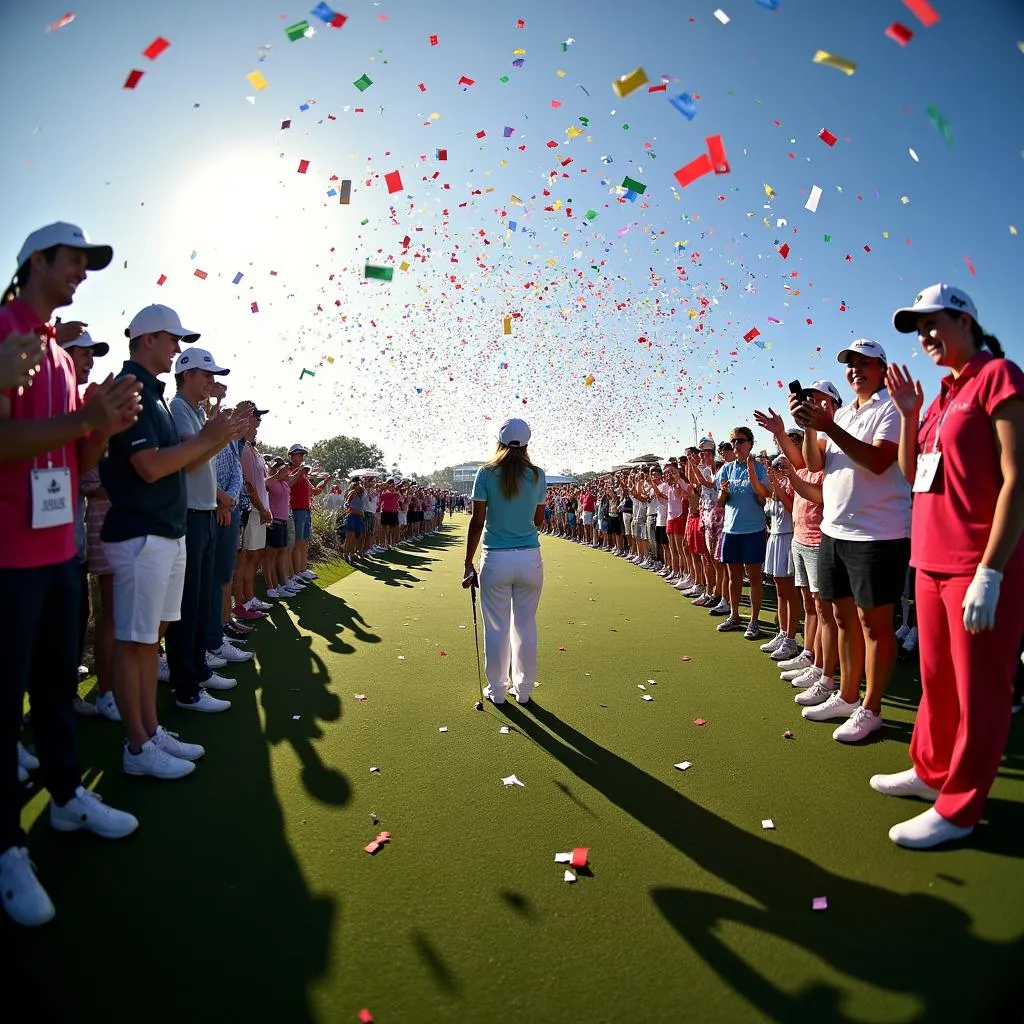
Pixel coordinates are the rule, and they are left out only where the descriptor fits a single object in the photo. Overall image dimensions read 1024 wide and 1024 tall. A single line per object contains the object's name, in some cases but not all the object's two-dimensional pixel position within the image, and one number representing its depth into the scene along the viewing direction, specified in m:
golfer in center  4.68
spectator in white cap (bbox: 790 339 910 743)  3.88
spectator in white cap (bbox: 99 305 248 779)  3.33
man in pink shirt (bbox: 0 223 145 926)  2.40
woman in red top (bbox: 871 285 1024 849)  2.79
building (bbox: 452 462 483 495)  135.38
